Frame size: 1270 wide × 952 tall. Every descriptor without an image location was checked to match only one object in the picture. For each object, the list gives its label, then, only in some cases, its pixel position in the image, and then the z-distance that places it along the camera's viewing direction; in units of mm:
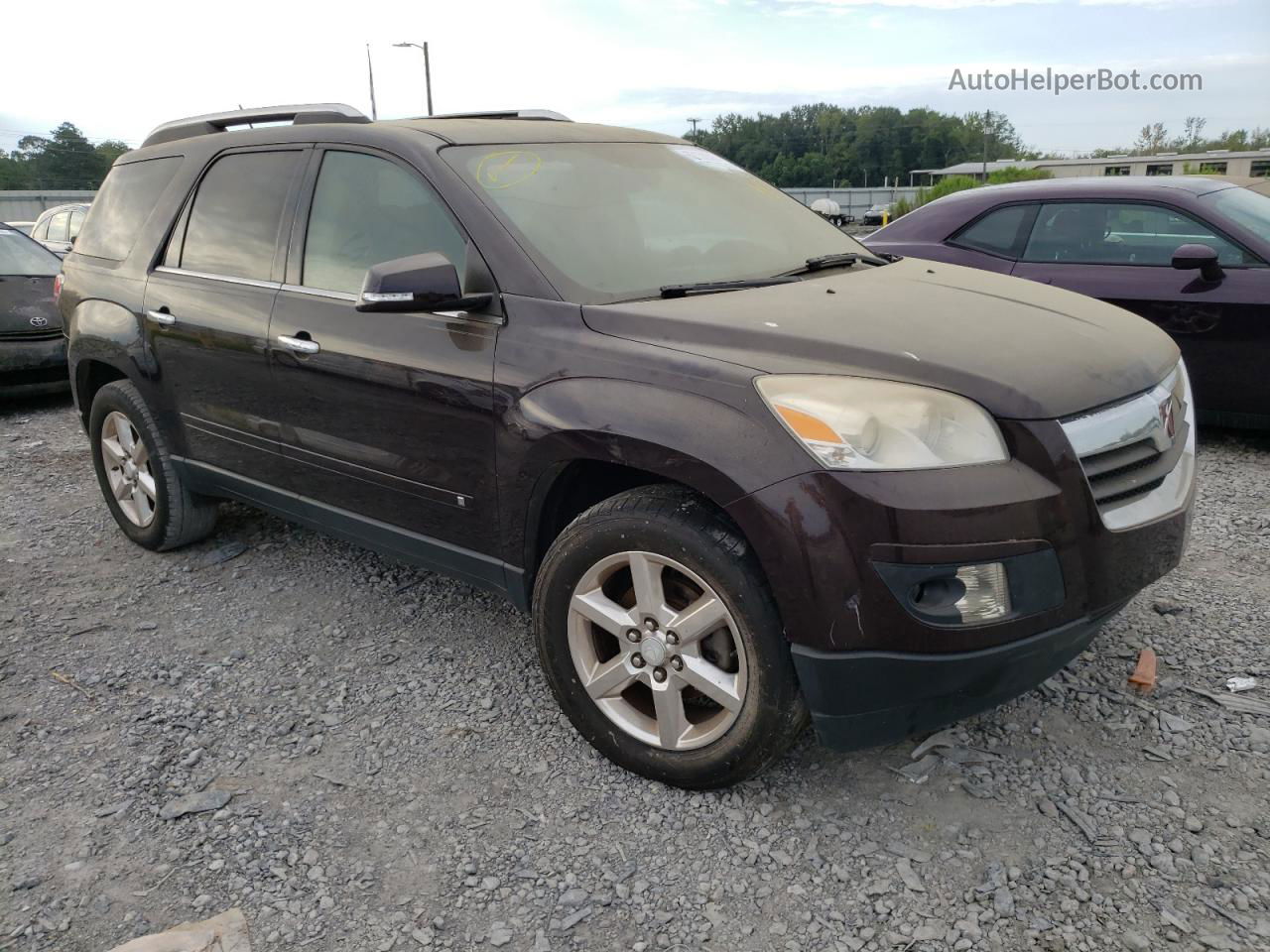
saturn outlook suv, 2205
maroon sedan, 5254
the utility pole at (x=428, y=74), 33494
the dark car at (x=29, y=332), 7457
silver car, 13195
